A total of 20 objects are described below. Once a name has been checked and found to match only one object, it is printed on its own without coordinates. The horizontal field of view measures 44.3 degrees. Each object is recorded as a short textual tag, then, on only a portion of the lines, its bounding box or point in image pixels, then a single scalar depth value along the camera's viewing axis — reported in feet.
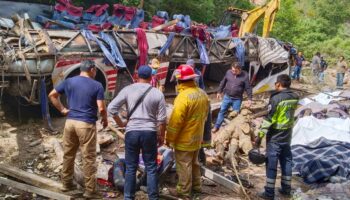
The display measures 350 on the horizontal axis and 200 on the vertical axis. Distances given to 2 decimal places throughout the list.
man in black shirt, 28.76
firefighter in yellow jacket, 16.96
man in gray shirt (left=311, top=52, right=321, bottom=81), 64.59
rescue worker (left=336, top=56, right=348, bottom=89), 61.16
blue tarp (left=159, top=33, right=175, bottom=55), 35.11
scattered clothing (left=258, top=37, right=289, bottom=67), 45.68
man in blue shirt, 16.29
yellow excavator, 50.39
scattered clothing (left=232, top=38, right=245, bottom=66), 43.09
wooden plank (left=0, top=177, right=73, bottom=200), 16.29
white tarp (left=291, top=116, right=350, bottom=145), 28.32
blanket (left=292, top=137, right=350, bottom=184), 22.47
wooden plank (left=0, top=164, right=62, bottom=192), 17.35
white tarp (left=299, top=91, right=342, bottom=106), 41.49
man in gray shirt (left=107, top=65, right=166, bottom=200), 15.69
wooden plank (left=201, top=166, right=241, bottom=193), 19.45
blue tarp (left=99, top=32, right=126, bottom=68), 30.95
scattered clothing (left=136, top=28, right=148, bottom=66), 33.12
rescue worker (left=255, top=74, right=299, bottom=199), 18.89
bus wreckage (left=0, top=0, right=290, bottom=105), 26.35
